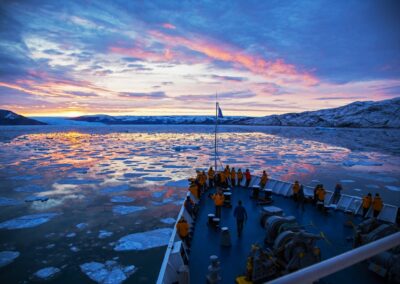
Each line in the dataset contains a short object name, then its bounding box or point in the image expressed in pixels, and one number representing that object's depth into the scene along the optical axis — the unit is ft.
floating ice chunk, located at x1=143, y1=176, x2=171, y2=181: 75.92
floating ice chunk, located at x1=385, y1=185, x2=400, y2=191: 62.38
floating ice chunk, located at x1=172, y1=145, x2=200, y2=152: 155.80
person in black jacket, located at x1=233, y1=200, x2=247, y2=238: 27.27
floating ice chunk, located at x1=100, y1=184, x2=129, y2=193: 62.44
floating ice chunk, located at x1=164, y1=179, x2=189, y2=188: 67.11
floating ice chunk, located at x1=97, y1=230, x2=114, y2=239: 37.95
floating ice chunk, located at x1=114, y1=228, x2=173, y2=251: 34.88
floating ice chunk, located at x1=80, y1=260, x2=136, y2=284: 28.19
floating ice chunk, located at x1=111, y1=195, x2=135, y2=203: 54.24
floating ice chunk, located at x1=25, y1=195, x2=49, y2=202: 54.70
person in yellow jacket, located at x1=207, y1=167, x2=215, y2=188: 50.62
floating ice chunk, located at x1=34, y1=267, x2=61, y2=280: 28.58
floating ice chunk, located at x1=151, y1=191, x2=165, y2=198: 57.95
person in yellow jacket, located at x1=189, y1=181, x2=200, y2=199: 40.42
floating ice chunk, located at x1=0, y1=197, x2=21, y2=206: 52.39
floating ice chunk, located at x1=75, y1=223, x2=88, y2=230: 40.75
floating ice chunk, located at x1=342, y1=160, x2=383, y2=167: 96.84
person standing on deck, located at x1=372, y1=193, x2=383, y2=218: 31.55
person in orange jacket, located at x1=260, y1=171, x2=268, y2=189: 46.58
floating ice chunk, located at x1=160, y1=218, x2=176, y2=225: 42.80
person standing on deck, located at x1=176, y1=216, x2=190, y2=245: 25.07
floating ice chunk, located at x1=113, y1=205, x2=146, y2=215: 47.80
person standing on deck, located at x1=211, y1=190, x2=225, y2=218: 32.19
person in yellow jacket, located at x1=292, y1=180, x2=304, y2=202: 39.32
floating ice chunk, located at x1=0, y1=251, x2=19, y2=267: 31.30
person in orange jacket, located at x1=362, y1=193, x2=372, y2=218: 32.70
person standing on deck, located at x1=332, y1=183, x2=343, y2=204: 37.78
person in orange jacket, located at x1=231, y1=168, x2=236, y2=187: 50.31
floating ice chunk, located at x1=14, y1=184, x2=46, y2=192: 63.26
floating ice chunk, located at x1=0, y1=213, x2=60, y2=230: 41.35
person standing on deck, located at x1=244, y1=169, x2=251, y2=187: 49.60
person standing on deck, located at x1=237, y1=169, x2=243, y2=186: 50.39
